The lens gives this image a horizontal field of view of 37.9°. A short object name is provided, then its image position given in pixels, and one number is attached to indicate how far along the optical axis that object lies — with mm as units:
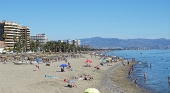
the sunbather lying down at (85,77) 30156
